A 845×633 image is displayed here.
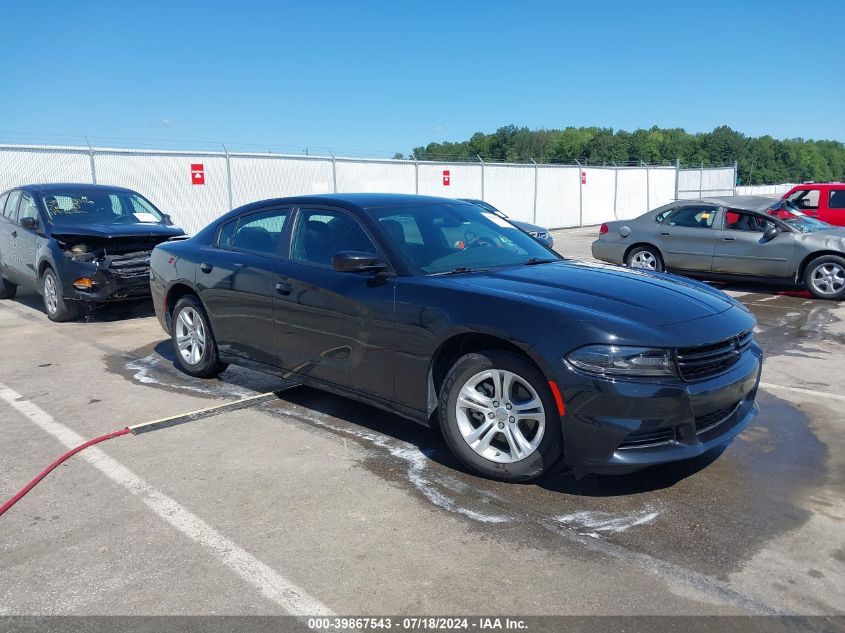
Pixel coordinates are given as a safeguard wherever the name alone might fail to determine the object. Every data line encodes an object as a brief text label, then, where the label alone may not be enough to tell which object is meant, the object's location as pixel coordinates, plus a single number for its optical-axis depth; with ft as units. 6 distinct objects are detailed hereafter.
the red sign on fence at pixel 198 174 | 57.62
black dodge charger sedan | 11.68
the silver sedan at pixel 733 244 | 35.37
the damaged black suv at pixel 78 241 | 28.71
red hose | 12.60
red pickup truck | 48.80
